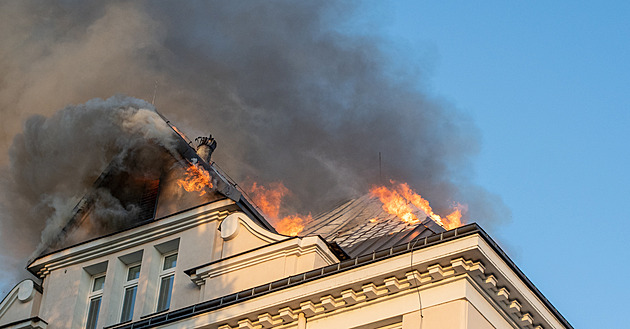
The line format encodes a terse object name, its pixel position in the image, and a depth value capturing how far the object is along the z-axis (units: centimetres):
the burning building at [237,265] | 1964
